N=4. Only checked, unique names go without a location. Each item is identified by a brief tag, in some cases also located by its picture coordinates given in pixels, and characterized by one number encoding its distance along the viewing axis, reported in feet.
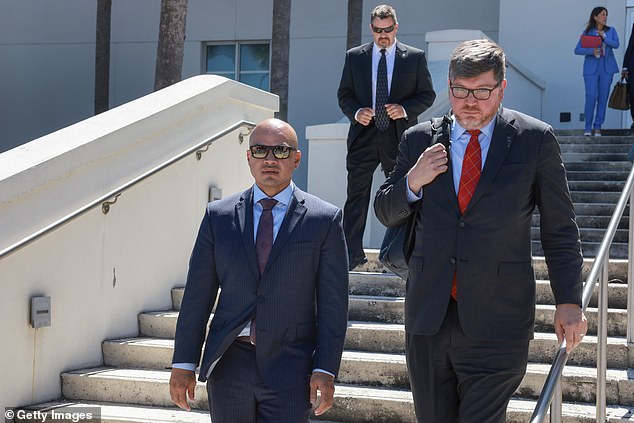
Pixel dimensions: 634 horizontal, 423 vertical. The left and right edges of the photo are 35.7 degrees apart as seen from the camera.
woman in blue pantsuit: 40.81
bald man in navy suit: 12.60
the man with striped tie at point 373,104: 24.20
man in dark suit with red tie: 11.70
